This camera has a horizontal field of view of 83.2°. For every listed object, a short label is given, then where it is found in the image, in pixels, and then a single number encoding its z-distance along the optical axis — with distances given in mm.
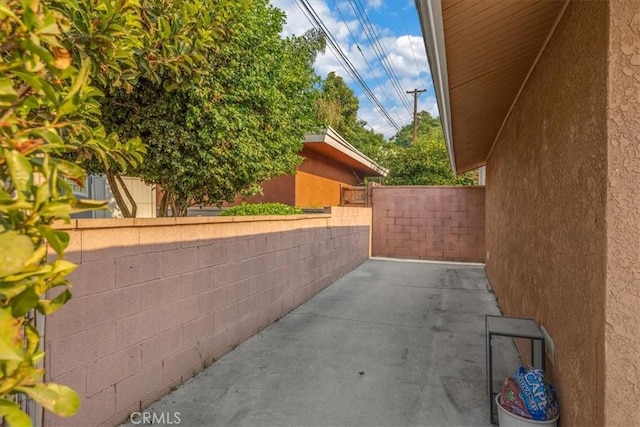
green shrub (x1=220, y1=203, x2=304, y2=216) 5481
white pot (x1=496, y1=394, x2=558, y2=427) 2120
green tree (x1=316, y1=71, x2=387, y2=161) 22875
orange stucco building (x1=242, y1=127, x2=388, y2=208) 8773
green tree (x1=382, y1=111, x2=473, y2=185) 15945
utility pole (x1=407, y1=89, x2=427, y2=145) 24000
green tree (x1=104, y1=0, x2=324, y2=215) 3816
